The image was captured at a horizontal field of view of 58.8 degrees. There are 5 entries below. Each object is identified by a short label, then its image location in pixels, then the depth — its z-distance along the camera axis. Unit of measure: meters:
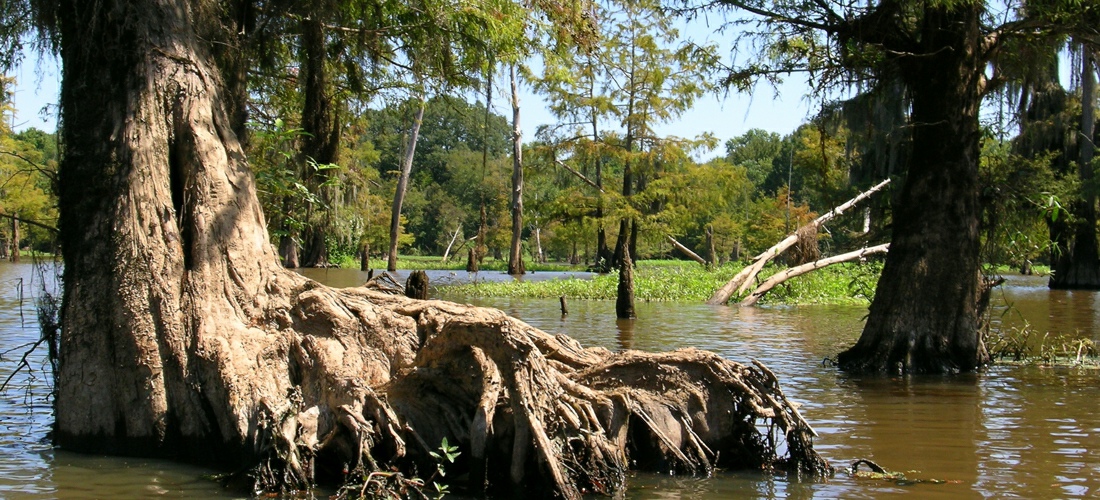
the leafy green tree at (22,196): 44.22
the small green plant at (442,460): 6.30
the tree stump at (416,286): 13.03
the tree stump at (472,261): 45.31
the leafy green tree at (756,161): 90.51
